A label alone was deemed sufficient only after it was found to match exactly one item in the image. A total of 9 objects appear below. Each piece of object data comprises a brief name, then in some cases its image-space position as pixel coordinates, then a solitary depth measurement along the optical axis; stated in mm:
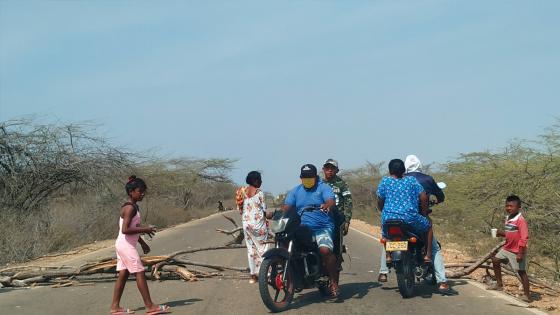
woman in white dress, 10391
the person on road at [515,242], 8328
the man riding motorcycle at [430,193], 8773
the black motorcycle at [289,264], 7590
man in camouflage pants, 9204
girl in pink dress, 7719
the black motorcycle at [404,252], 8234
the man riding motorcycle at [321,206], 8203
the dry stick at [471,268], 9156
